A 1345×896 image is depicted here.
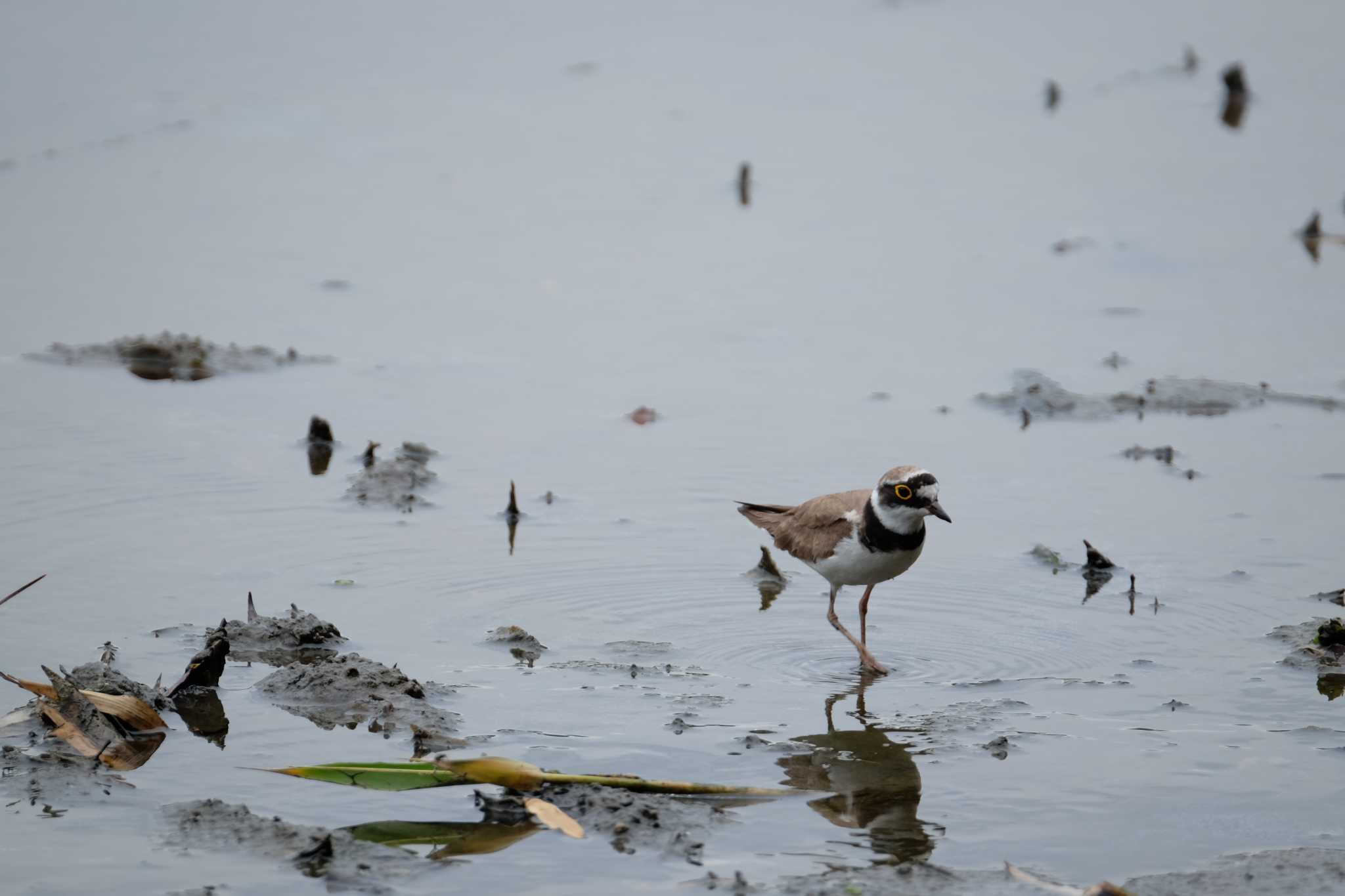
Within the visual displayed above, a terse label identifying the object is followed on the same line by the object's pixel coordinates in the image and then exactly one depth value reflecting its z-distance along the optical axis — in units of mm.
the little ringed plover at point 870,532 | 15656
